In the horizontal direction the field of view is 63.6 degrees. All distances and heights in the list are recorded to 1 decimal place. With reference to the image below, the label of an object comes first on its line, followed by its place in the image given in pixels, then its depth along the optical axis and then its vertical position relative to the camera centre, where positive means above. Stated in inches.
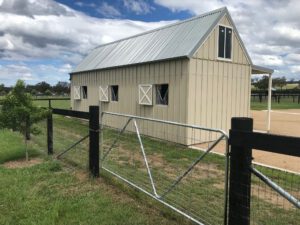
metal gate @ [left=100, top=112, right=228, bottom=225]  138.0 -58.8
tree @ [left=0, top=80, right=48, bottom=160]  226.2 -12.4
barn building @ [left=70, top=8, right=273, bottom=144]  328.6 +38.2
